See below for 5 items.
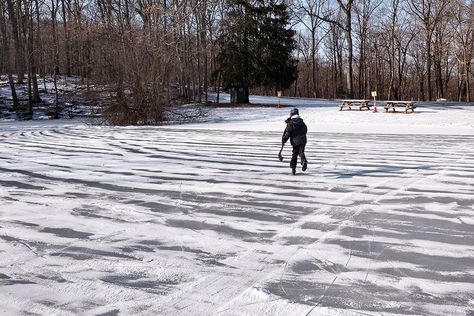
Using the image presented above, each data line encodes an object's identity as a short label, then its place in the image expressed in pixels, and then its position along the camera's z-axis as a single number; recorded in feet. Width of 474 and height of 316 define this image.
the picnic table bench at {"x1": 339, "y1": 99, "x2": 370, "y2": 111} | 101.99
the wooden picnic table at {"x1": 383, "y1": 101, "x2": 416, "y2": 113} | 92.41
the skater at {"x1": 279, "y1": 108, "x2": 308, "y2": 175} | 29.84
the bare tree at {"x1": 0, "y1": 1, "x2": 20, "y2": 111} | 110.63
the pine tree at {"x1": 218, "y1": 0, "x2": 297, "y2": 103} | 116.37
